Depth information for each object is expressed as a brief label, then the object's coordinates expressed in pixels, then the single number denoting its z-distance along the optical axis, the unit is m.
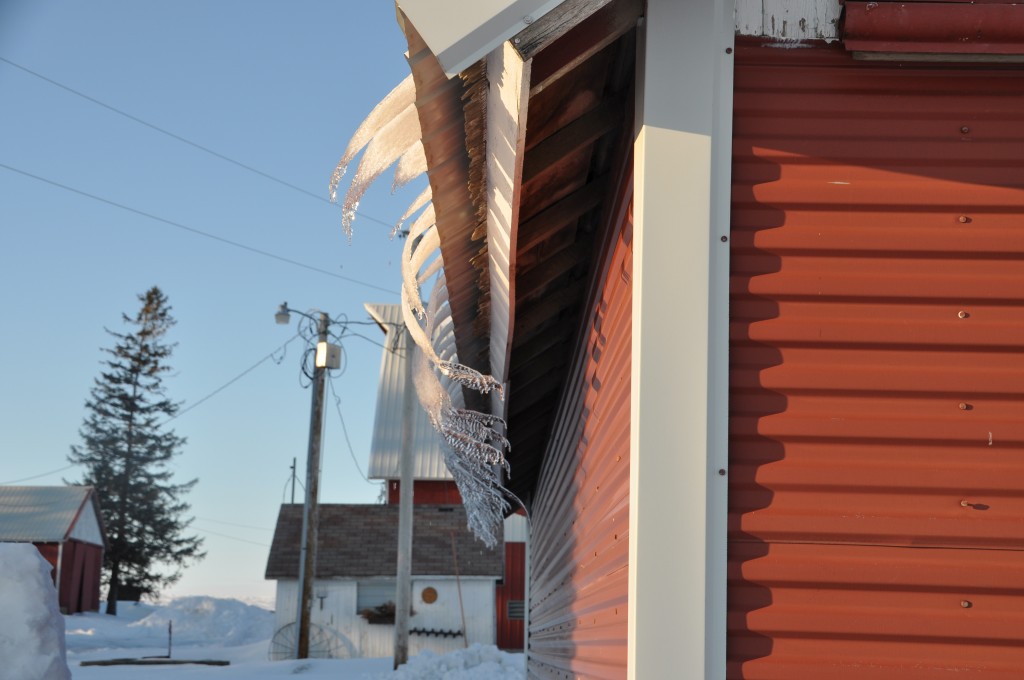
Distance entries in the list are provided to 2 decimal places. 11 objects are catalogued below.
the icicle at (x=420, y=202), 3.94
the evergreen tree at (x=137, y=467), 51.22
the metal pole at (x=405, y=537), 19.62
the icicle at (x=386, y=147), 3.28
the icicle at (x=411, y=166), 3.42
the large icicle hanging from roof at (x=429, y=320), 3.30
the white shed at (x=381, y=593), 27.88
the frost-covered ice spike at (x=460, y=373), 4.02
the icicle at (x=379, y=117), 3.26
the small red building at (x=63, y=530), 35.50
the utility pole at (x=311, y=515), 21.48
